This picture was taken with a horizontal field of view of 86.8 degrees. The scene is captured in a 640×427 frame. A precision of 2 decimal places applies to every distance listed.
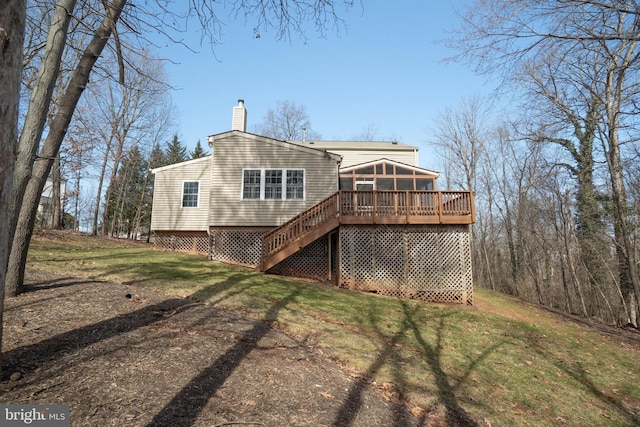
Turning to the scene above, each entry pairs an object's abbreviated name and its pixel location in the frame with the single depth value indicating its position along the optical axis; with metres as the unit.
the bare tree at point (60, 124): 5.74
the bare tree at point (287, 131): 34.94
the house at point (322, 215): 12.45
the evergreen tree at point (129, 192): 31.87
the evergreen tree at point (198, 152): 40.88
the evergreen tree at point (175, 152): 40.41
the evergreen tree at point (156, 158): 33.15
